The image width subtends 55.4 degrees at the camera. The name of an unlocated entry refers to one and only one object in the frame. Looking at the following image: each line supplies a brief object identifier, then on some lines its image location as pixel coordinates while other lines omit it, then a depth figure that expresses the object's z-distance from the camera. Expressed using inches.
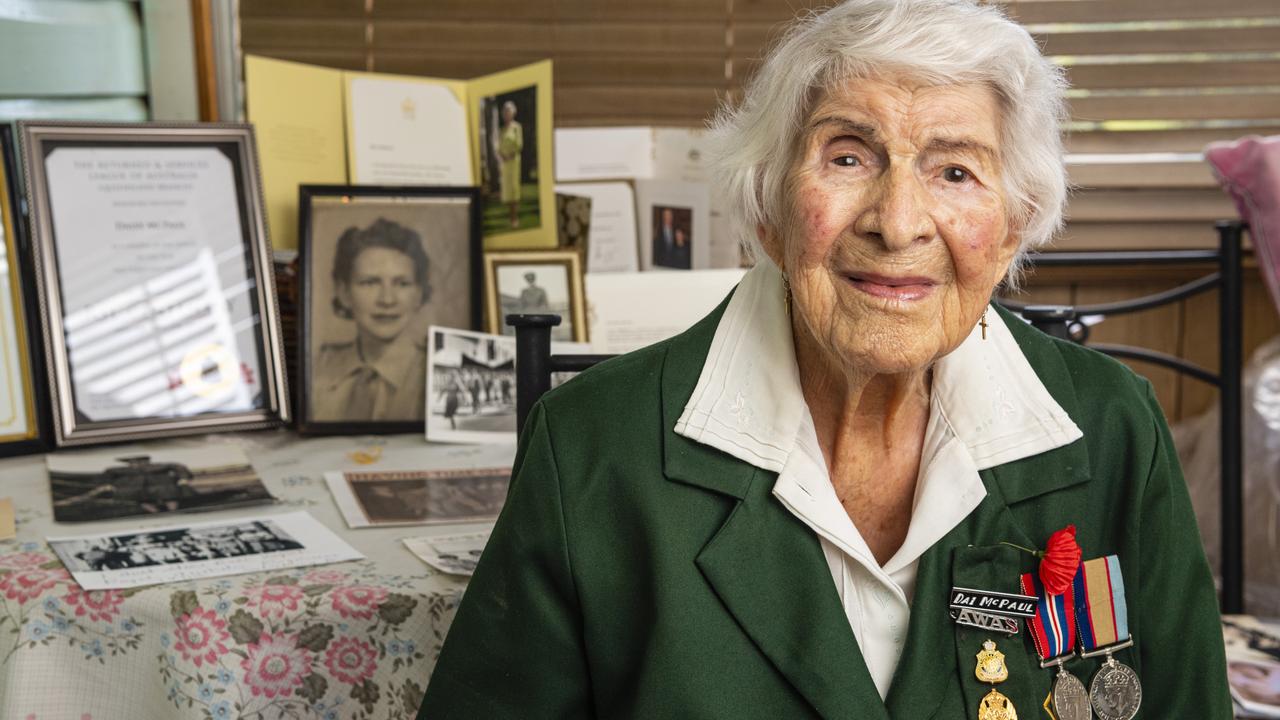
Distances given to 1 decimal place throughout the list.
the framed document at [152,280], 63.3
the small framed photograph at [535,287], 69.6
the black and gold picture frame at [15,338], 62.2
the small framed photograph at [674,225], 78.7
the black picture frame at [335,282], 67.7
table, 44.0
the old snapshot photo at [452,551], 48.1
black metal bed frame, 76.8
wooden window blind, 80.0
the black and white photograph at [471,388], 67.6
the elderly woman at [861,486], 38.6
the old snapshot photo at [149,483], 54.8
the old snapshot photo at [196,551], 46.5
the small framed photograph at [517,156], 73.6
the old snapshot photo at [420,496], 54.7
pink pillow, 71.0
